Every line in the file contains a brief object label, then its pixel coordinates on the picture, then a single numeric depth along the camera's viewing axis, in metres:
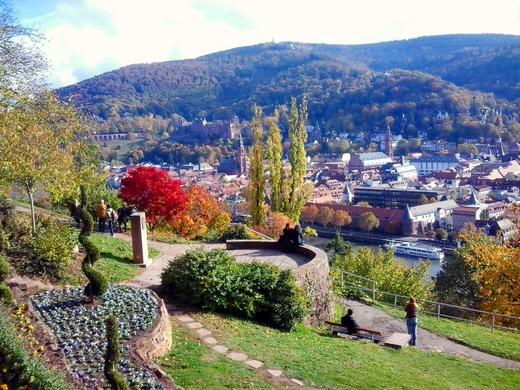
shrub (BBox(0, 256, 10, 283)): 7.18
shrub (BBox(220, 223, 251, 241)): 16.44
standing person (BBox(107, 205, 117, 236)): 15.79
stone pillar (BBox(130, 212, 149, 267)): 12.54
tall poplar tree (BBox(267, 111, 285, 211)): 22.89
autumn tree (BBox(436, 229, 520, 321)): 19.16
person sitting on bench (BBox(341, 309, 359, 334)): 10.69
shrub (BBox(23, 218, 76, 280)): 9.98
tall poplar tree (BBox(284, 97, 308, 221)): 23.33
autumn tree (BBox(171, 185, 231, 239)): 18.28
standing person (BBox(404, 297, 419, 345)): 11.23
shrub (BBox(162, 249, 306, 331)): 9.64
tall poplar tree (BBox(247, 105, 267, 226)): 22.67
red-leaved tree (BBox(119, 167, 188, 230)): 17.34
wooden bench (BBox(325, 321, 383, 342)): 10.75
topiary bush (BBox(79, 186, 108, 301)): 8.17
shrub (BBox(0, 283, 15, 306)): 7.12
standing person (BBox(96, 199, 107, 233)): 15.88
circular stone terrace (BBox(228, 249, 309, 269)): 12.42
